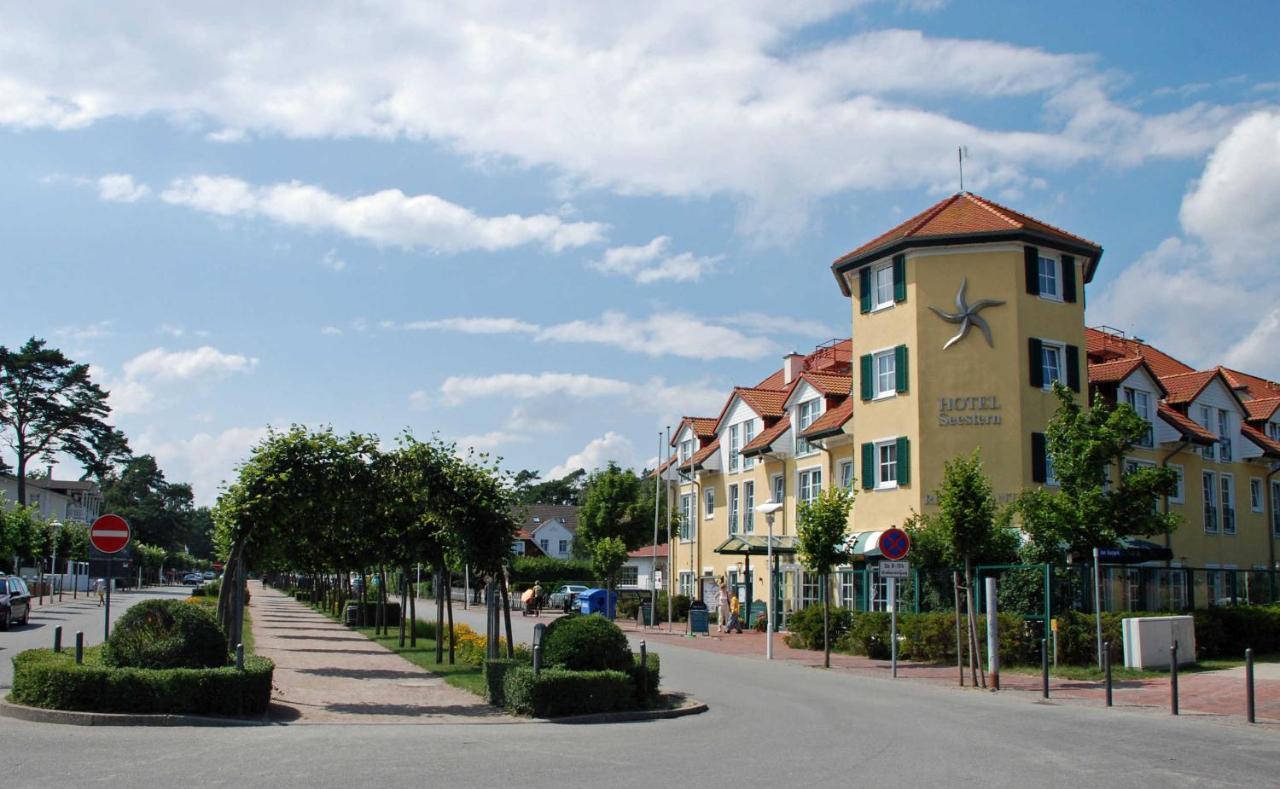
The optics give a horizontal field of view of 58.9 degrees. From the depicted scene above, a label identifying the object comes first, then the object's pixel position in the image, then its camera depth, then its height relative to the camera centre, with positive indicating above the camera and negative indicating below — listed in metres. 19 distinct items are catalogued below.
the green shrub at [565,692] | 15.81 -2.22
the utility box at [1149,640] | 24.11 -2.27
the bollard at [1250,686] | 16.25 -2.19
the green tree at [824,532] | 28.03 +0.05
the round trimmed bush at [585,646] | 16.67 -1.65
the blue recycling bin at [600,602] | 46.91 -2.86
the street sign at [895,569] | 23.55 -0.73
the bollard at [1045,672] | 19.59 -2.39
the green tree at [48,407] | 76.31 +8.69
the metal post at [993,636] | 20.81 -1.91
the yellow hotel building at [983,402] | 34.12 +4.40
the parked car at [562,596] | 59.66 -3.41
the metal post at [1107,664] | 17.72 -2.07
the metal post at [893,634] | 23.55 -2.07
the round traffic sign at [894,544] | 23.02 -0.21
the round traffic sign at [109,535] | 19.59 -0.01
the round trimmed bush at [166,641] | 15.05 -1.42
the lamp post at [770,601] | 28.92 -1.77
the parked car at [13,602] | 33.97 -2.08
